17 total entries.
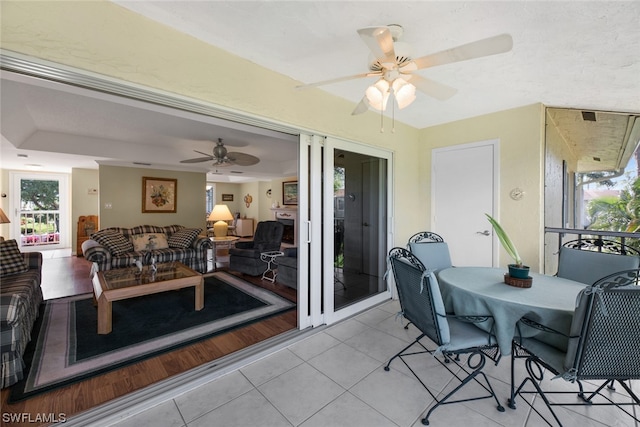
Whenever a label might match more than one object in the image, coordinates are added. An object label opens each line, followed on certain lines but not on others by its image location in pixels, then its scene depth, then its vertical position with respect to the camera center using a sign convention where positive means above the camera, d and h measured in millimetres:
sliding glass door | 2873 -191
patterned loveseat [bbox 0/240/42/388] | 1862 -805
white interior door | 3295 +195
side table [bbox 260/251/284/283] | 4646 -892
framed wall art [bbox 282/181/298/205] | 8406 +620
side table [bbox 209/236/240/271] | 5859 -704
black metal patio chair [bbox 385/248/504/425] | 1620 -746
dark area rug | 2074 -1256
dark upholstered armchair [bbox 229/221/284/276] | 4711 -721
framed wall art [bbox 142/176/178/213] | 6344 +402
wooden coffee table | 2658 -846
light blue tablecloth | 1564 -567
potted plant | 1922 -402
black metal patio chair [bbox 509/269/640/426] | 1249 -610
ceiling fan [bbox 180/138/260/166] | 4188 +884
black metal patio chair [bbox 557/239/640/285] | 2021 -390
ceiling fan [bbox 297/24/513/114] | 1310 +877
